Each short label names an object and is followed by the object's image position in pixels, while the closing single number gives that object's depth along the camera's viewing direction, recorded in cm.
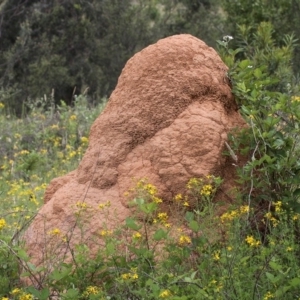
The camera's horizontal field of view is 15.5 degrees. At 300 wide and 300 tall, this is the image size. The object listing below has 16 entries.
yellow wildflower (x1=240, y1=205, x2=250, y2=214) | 556
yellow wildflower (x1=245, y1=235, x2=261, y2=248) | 532
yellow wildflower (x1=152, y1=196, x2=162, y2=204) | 553
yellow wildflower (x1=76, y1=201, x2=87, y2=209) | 563
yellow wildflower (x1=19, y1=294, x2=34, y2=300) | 501
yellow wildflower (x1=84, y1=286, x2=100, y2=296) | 509
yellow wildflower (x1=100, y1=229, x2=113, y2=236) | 542
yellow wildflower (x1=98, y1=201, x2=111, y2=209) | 560
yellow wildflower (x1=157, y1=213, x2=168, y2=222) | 553
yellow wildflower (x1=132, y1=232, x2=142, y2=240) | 529
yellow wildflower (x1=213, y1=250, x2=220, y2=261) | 521
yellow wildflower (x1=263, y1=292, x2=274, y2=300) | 480
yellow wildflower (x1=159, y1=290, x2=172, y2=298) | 462
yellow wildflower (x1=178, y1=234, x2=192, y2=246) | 529
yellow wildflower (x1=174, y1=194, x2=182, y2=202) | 569
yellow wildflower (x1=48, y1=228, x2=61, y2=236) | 548
